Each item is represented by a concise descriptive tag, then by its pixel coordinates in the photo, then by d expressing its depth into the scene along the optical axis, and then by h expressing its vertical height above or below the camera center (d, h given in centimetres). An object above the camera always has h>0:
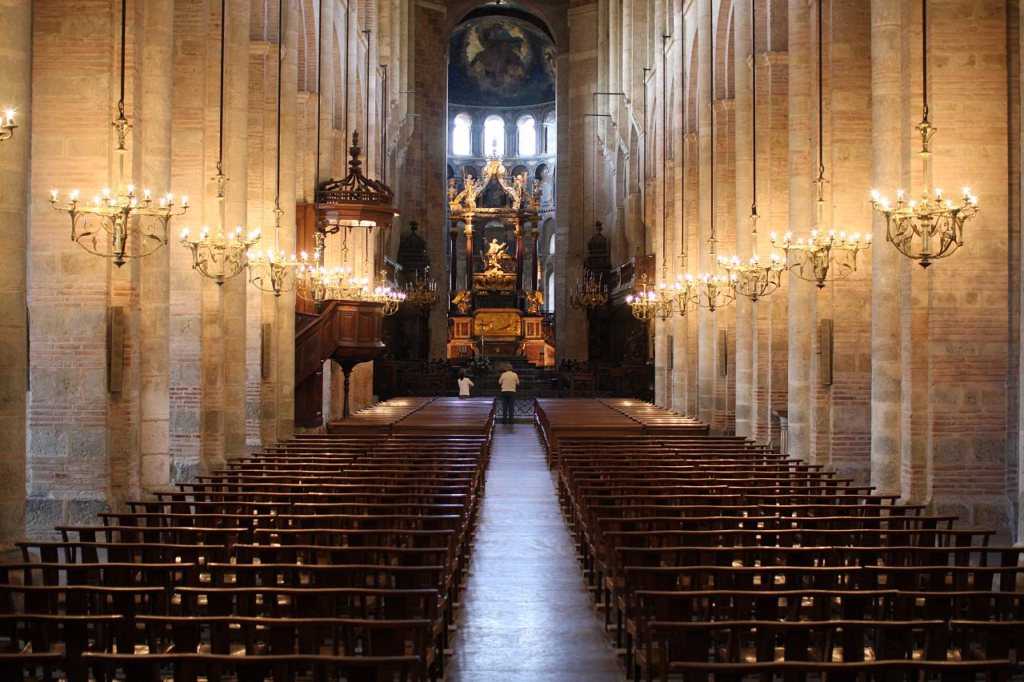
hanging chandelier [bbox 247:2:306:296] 1895 +142
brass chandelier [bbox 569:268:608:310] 4341 +233
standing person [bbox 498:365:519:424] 3114 -126
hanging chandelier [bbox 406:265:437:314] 4422 +231
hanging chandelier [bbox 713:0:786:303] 1880 +145
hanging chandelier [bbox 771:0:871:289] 1564 +155
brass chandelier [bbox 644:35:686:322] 2834 +221
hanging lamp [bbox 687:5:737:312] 2305 +141
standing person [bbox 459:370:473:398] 3553 -111
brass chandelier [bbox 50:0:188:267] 1118 +143
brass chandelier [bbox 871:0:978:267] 1158 +147
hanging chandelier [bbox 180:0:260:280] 1534 +143
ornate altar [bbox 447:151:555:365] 4925 +38
